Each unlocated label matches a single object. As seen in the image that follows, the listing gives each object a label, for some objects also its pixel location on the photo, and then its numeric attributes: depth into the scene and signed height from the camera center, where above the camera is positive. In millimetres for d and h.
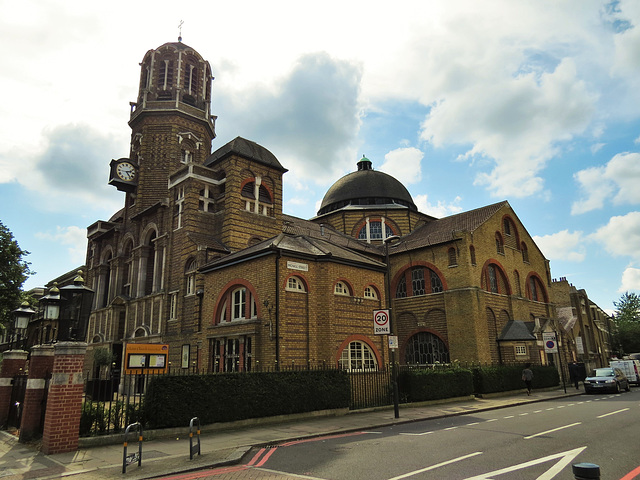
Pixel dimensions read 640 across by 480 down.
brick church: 19406 +6019
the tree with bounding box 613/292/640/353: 61312 +4822
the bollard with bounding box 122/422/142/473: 8078 -1620
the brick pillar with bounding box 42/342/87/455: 9641 -582
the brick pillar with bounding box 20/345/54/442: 10992 -367
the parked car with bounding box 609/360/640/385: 30422 -932
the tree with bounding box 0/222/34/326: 27891 +6529
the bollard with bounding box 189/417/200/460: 8883 -1599
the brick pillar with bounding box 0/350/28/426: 13500 +157
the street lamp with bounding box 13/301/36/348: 14453 +1968
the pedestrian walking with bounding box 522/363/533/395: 23688 -936
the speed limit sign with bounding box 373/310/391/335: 15180 +1414
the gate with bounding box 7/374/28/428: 12883 -691
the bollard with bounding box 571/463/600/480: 3236 -839
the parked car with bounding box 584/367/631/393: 23906 -1394
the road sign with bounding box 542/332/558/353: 24328 +934
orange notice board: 12773 +421
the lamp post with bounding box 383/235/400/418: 14656 -812
